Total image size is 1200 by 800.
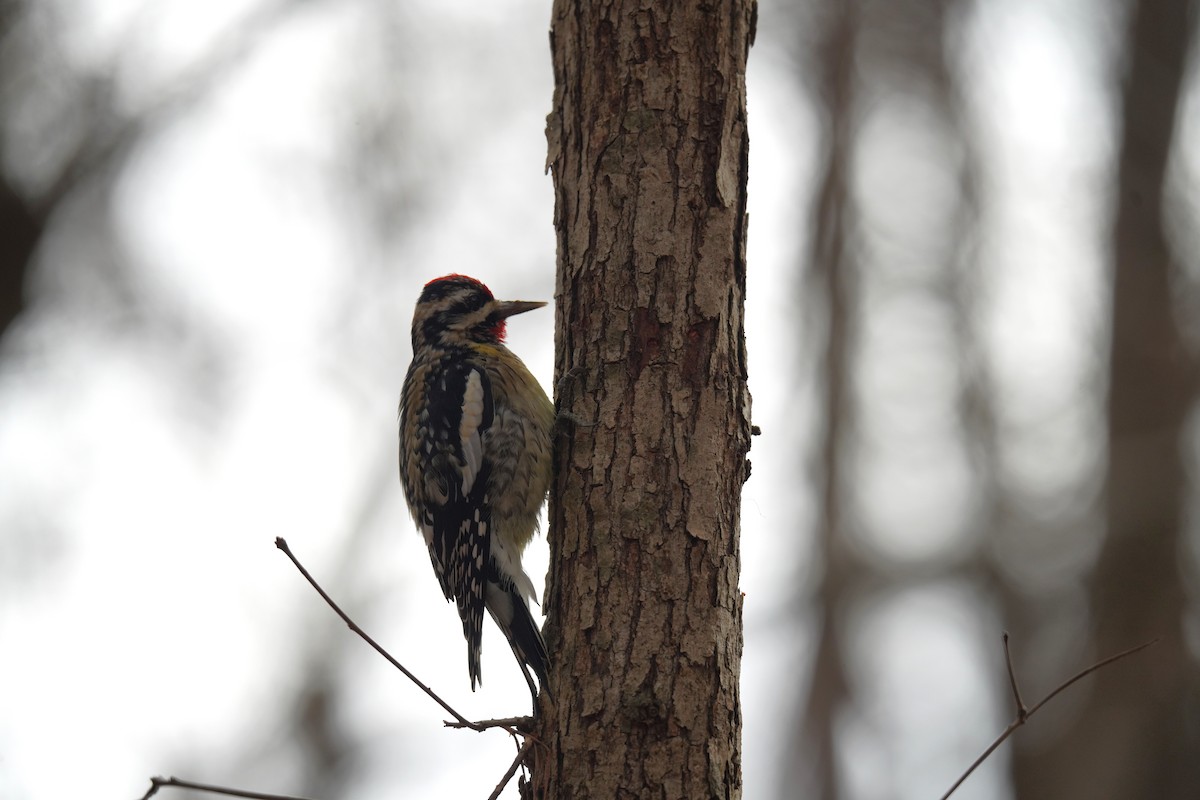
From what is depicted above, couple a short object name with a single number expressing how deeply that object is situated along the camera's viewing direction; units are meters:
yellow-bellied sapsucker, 7.27
